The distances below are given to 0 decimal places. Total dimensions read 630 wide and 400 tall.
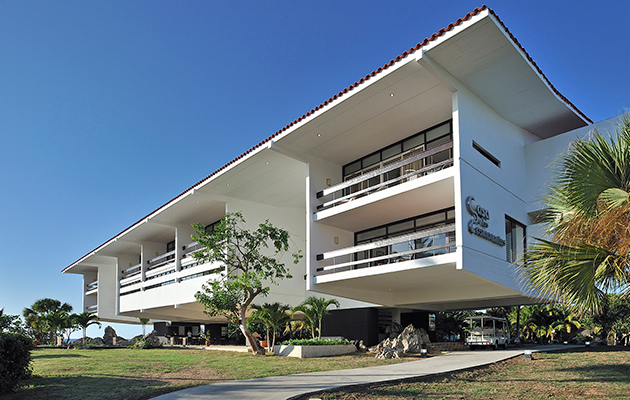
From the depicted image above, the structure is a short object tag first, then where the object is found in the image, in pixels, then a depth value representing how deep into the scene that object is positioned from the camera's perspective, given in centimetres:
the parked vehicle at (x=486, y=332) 2331
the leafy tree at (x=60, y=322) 4116
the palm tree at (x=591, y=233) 921
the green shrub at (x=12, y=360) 1172
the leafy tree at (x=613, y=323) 3326
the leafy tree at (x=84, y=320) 4078
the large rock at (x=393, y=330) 2527
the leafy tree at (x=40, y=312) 4884
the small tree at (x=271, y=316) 2338
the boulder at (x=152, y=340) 3338
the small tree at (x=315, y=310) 2362
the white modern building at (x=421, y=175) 1677
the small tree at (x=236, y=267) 2262
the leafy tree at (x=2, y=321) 1341
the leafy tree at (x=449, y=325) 3989
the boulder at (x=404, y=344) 1919
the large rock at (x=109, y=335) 4153
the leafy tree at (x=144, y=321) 4088
